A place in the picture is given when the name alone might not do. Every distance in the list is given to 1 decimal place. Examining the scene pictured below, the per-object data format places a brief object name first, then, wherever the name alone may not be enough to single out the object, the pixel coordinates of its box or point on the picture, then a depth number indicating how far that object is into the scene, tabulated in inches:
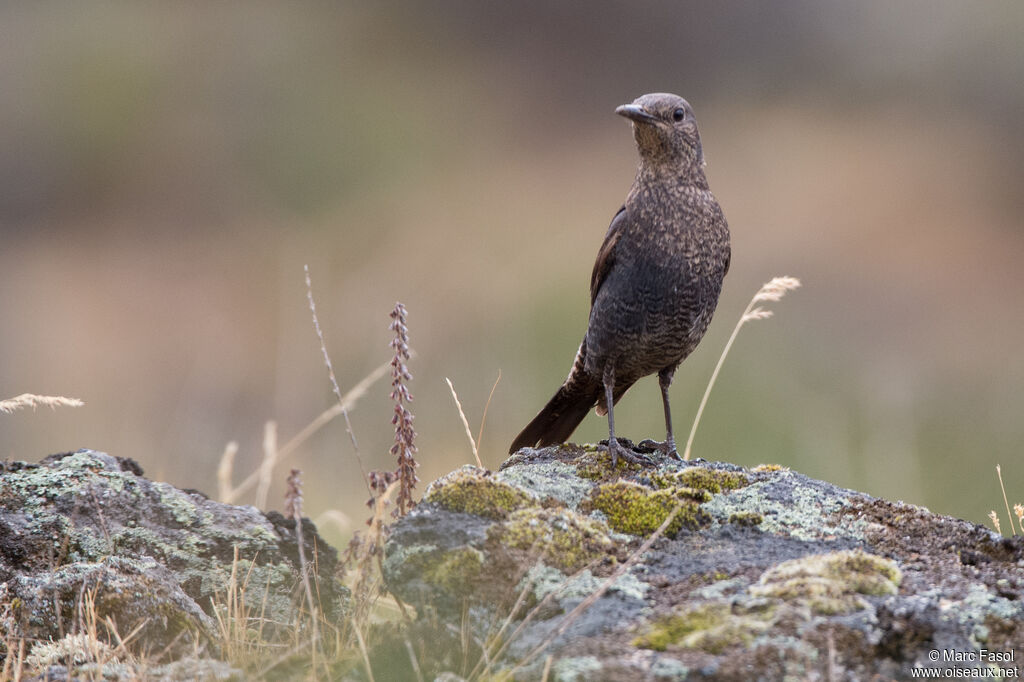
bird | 386.3
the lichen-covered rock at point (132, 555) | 260.5
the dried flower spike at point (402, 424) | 314.3
